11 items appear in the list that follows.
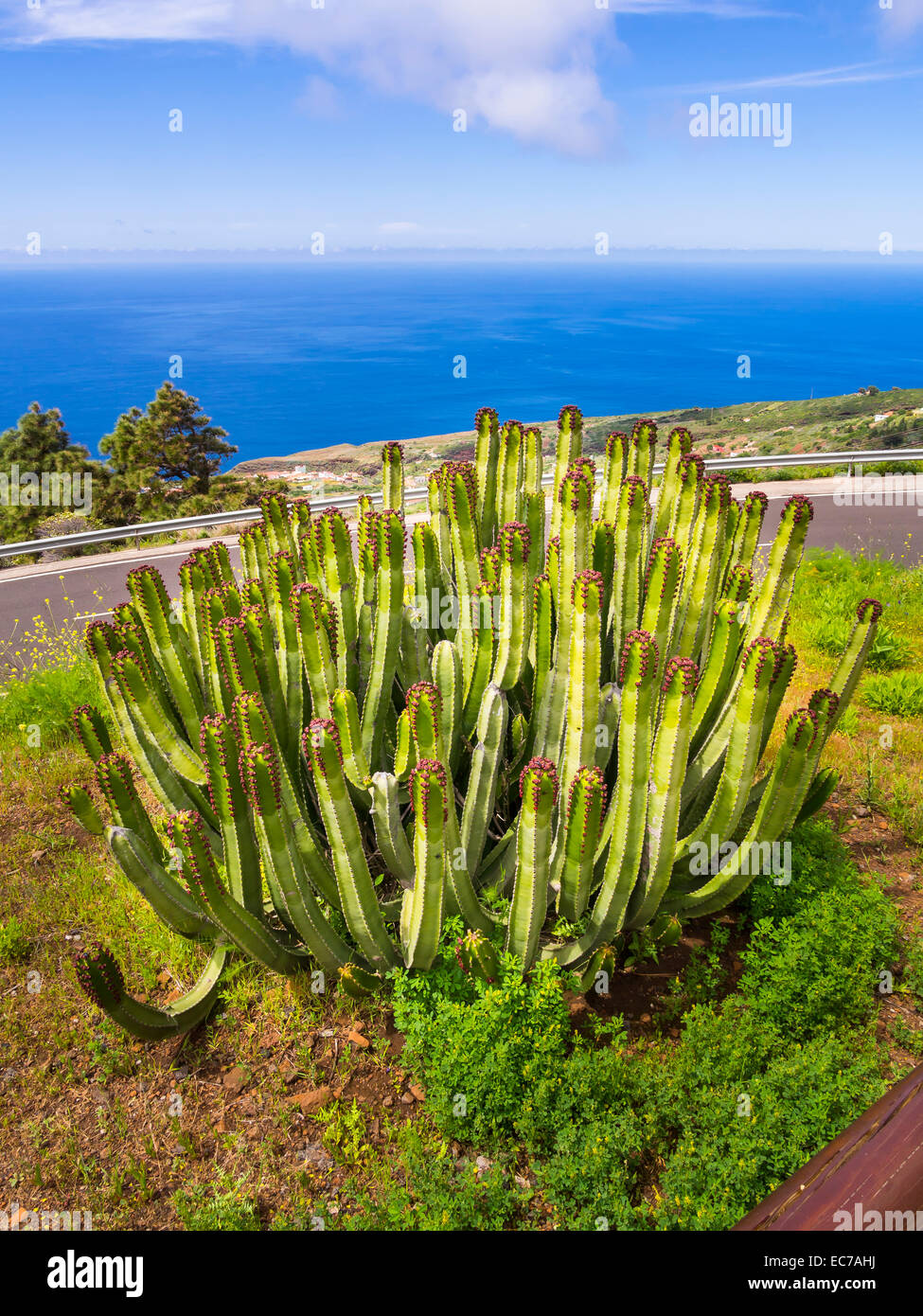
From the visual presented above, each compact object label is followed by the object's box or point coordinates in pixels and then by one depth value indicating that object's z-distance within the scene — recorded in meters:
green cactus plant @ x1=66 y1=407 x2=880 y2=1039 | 3.43
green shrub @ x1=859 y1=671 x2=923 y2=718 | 7.01
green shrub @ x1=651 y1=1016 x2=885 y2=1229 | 3.02
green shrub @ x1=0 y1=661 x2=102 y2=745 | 7.06
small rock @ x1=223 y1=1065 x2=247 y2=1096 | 3.82
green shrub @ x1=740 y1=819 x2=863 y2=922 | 4.25
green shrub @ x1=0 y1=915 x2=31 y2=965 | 4.68
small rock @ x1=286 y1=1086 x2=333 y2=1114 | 3.69
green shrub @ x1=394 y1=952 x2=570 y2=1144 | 3.38
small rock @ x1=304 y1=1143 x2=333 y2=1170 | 3.46
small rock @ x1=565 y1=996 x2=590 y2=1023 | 4.02
